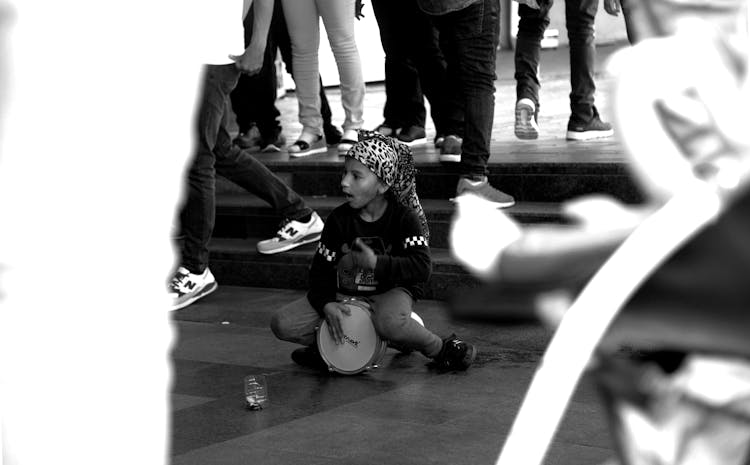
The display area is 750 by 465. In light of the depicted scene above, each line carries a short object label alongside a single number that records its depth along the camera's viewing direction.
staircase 11.49
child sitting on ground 9.10
